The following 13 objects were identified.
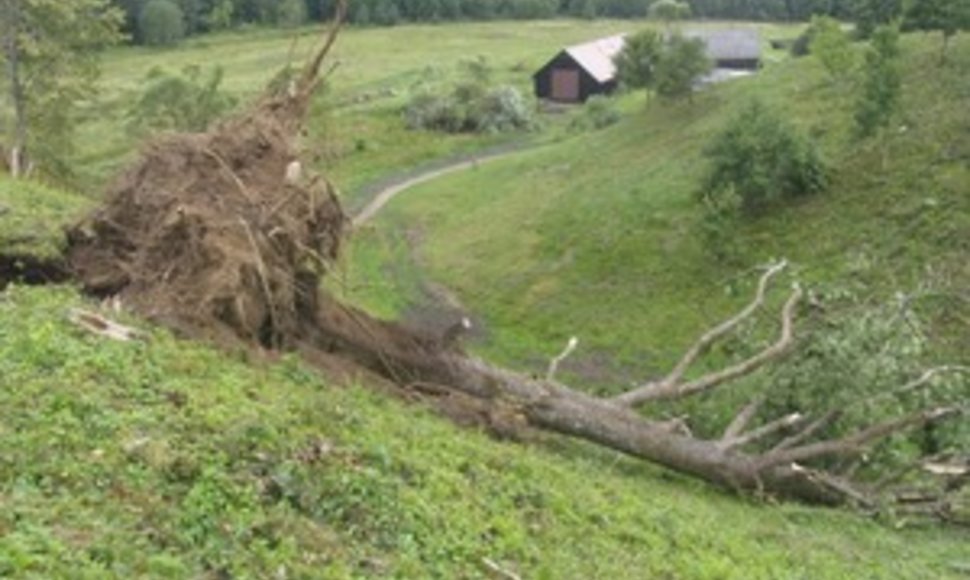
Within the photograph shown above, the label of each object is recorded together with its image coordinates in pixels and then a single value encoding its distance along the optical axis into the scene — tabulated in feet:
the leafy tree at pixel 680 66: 177.68
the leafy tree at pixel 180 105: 168.04
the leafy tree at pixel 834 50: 151.84
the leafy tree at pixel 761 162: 130.41
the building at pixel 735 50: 262.26
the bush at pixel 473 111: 238.07
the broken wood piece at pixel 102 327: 42.24
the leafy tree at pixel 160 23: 347.77
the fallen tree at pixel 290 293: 48.83
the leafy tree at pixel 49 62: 138.31
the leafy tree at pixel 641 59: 191.31
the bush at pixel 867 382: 66.33
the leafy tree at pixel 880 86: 133.18
